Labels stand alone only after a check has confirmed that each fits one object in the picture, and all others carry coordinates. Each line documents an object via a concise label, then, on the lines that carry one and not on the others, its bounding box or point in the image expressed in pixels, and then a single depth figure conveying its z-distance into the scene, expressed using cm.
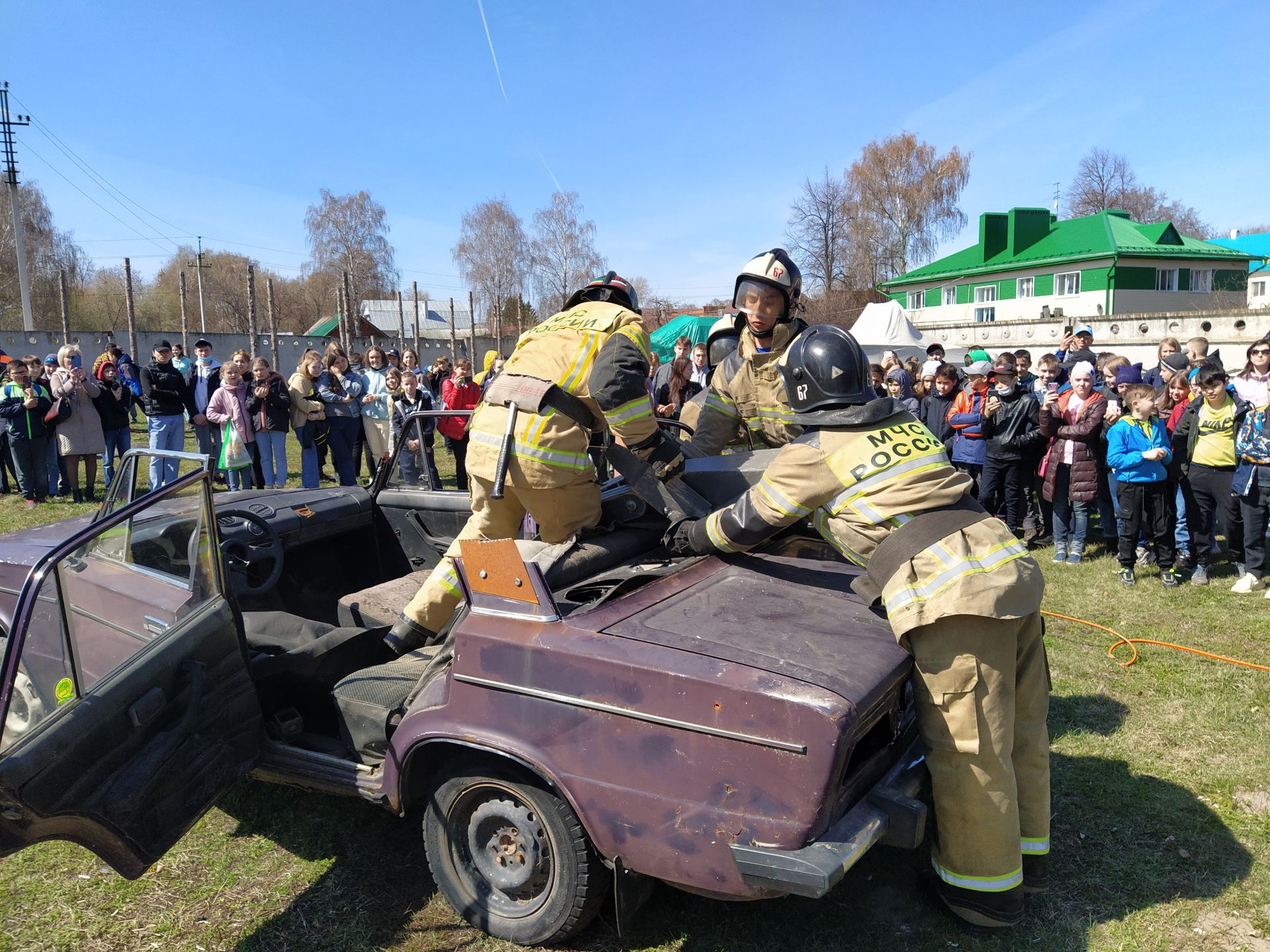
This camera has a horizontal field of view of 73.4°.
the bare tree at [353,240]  5203
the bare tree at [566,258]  4606
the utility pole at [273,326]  2639
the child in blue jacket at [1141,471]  678
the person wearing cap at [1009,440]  775
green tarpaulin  1886
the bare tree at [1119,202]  5394
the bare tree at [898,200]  4622
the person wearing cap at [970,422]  819
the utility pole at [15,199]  3134
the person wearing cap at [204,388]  1034
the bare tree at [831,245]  4825
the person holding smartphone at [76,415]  1016
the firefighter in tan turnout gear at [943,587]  262
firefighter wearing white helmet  443
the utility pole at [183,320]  2273
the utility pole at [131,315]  2303
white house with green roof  3541
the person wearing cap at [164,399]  985
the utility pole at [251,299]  2591
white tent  1911
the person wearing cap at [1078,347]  1030
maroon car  223
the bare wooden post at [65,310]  2702
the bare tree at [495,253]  5072
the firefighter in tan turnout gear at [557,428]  346
